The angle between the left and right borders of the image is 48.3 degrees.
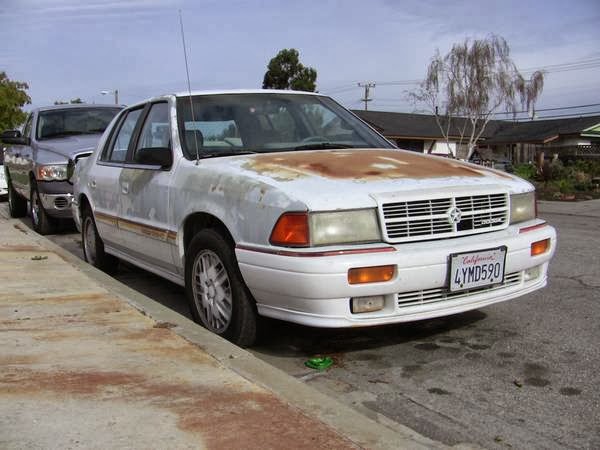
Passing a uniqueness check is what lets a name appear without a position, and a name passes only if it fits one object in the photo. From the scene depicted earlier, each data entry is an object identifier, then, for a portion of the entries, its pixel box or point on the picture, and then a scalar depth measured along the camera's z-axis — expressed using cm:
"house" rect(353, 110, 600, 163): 4138
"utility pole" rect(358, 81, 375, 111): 5597
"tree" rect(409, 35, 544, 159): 3469
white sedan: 340
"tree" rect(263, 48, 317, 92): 4491
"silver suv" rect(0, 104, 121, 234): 853
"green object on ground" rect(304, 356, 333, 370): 369
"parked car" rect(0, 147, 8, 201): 1505
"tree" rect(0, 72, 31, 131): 3269
